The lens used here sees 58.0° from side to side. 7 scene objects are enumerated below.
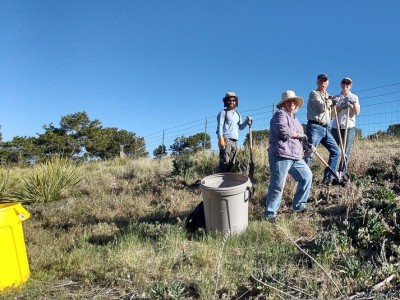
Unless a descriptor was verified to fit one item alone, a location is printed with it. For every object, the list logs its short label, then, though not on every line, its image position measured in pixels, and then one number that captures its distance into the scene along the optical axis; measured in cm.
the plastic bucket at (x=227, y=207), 433
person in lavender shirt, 462
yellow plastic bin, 341
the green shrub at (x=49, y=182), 793
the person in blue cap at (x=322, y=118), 572
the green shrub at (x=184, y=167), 842
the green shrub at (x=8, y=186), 800
